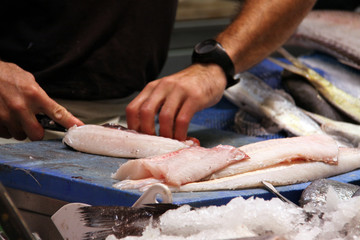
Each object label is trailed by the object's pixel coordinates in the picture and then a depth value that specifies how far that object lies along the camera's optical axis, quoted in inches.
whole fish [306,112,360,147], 114.2
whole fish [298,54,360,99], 142.9
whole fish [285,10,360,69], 154.5
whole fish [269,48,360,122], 129.3
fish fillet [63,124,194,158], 81.9
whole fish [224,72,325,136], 118.3
